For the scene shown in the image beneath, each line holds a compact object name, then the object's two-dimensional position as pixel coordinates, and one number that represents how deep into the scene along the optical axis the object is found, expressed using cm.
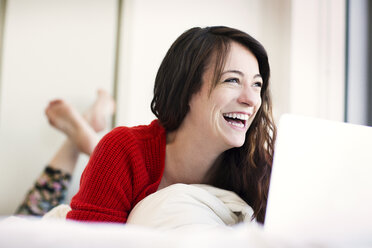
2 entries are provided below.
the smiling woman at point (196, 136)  99
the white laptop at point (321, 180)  61
